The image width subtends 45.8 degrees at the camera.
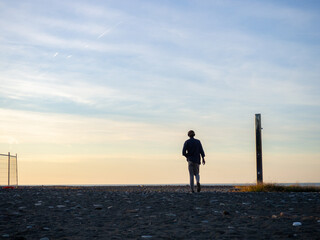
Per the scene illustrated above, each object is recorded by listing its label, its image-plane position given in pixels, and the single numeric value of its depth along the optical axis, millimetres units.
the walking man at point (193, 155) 15070
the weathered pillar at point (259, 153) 19512
